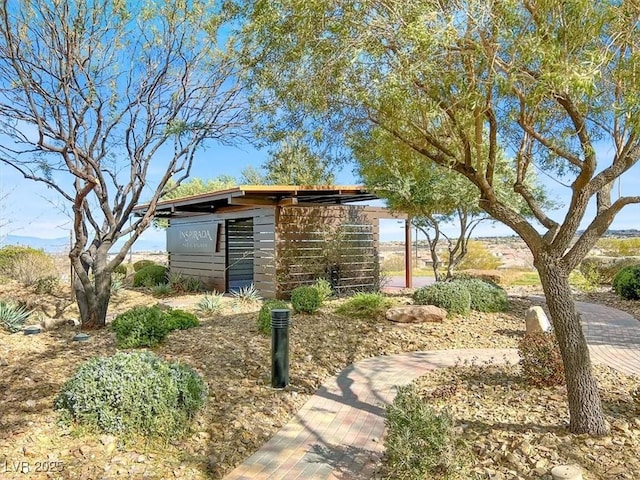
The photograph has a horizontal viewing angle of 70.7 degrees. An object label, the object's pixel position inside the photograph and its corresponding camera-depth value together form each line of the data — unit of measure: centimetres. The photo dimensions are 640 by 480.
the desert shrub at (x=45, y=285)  1178
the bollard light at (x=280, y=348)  469
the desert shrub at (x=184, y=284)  1391
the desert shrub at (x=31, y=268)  1316
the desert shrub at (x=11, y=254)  1423
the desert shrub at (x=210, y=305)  927
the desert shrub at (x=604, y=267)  1374
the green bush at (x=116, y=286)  1173
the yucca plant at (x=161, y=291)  1318
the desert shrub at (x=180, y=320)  728
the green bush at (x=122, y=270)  1722
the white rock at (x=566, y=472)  265
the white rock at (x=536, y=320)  661
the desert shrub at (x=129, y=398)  348
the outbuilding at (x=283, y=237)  1154
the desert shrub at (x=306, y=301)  843
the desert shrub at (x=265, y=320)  684
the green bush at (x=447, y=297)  840
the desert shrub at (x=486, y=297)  897
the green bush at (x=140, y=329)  604
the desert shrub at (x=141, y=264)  1857
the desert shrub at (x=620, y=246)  1809
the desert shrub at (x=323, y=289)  921
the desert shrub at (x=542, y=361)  445
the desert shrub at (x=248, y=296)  1090
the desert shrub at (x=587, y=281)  1341
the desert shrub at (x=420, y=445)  277
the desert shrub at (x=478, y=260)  2075
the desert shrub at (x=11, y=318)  723
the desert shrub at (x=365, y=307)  834
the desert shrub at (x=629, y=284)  1077
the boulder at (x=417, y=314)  779
